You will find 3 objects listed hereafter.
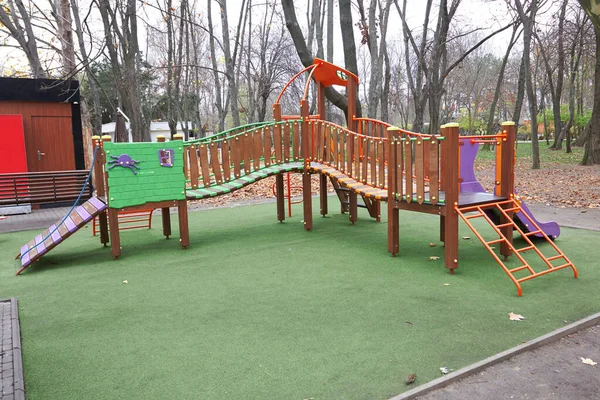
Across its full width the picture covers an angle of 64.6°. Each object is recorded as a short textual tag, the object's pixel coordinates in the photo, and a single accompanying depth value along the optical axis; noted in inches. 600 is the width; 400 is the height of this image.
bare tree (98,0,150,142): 647.8
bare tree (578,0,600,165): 674.8
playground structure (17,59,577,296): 222.8
